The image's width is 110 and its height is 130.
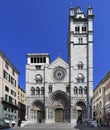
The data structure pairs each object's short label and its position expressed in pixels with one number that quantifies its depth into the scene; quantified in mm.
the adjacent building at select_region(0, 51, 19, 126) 26816
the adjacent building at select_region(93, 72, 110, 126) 30711
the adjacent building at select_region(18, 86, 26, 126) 42751
